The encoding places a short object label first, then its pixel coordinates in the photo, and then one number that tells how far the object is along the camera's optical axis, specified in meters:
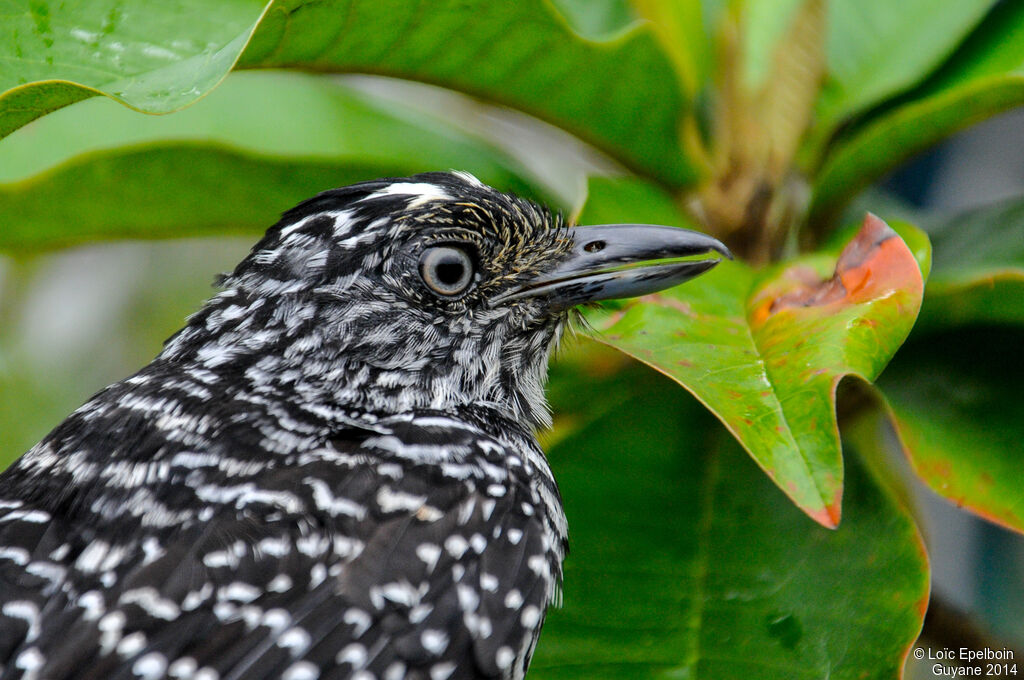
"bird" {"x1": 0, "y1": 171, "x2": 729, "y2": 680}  1.32
